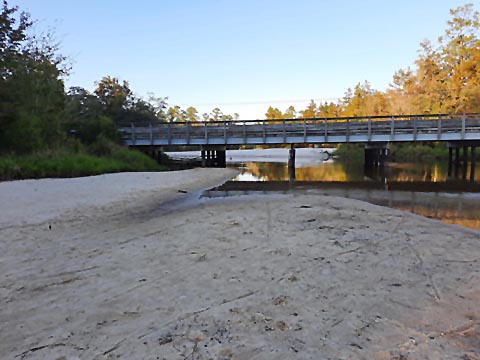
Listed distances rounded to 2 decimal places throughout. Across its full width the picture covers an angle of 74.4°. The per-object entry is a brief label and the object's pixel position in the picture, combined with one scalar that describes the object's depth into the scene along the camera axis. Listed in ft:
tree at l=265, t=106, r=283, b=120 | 369.30
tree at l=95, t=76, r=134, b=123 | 104.27
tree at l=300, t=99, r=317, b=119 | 337.76
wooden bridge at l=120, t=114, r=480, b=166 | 77.20
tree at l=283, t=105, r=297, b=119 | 397.76
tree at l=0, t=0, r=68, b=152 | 51.39
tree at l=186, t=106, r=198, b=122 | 389.52
